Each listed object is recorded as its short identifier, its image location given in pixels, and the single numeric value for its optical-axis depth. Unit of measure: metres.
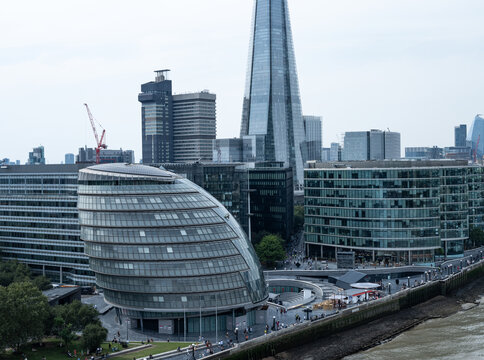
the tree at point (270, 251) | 136.75
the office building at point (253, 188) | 144.38
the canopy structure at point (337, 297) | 102.38
